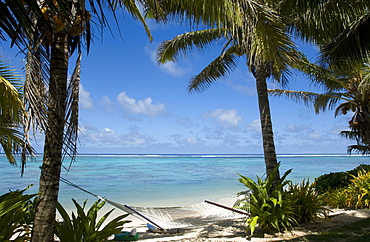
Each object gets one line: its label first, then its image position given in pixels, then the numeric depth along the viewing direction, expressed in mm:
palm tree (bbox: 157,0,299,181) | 2953
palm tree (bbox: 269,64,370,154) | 8250
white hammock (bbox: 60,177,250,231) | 4930
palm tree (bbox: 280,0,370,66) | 4574
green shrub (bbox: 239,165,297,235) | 4105
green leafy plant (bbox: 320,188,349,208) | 5859
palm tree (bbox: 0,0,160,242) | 2143
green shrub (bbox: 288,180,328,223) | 4482
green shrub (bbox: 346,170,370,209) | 5508
